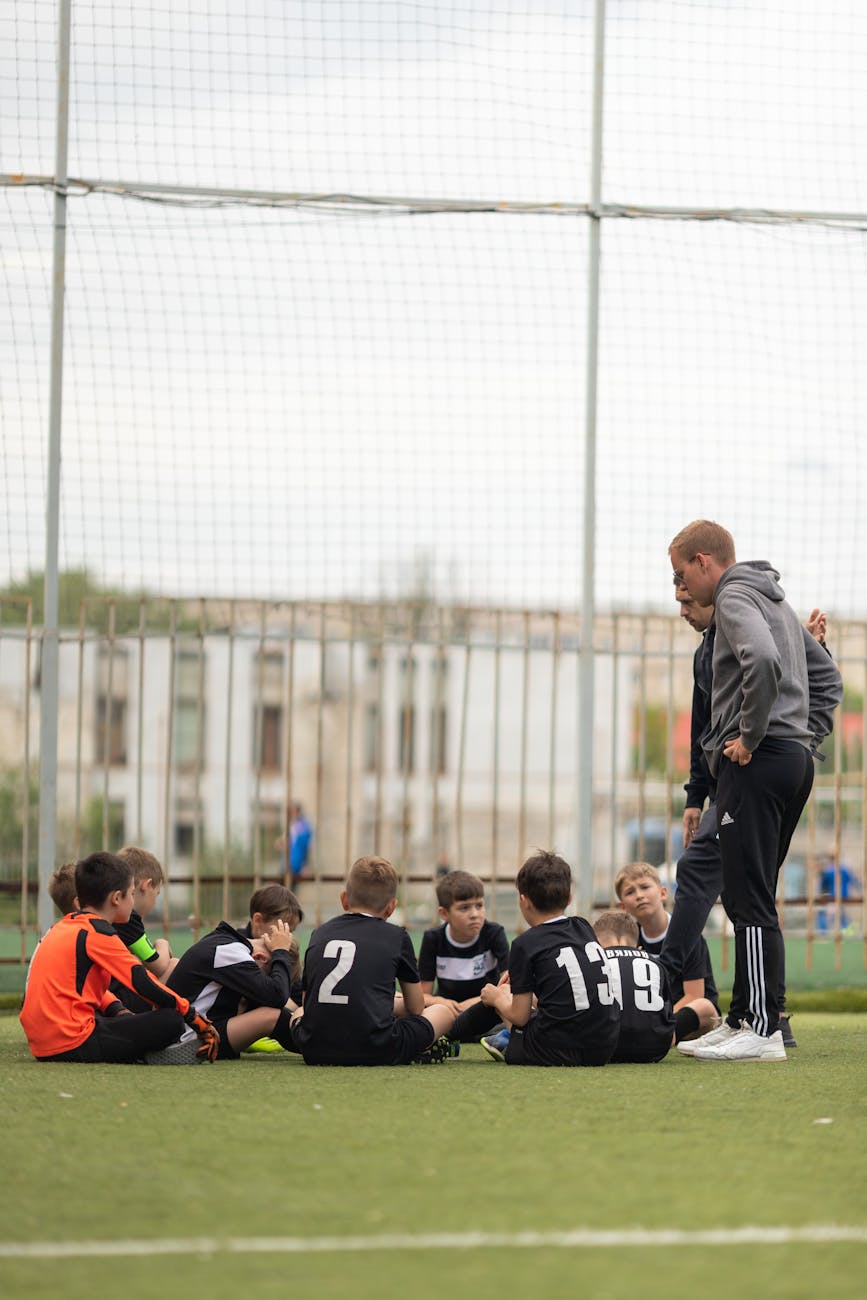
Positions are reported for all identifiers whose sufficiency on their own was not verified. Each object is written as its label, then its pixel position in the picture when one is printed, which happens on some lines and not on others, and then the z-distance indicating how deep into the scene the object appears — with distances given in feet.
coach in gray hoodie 33.63
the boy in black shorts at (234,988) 35.83
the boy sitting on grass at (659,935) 38.93
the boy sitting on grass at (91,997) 33.09
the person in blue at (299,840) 118.73
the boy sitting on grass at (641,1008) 34.86
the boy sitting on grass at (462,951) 40.47
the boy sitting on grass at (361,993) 33.81
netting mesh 51.55
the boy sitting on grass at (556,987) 33.47
